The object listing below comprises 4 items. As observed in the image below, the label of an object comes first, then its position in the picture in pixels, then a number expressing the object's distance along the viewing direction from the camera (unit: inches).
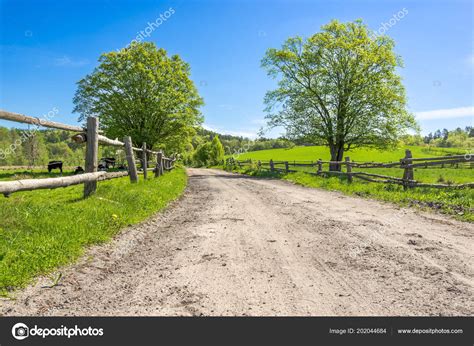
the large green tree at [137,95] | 1074.7
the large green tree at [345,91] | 901.2
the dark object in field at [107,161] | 1050.8
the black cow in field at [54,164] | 925.2
